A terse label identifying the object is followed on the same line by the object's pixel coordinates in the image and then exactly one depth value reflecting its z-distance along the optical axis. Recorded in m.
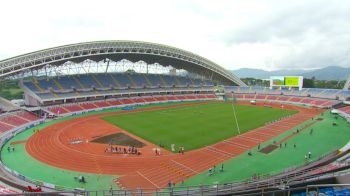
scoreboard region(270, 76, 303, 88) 68.81
